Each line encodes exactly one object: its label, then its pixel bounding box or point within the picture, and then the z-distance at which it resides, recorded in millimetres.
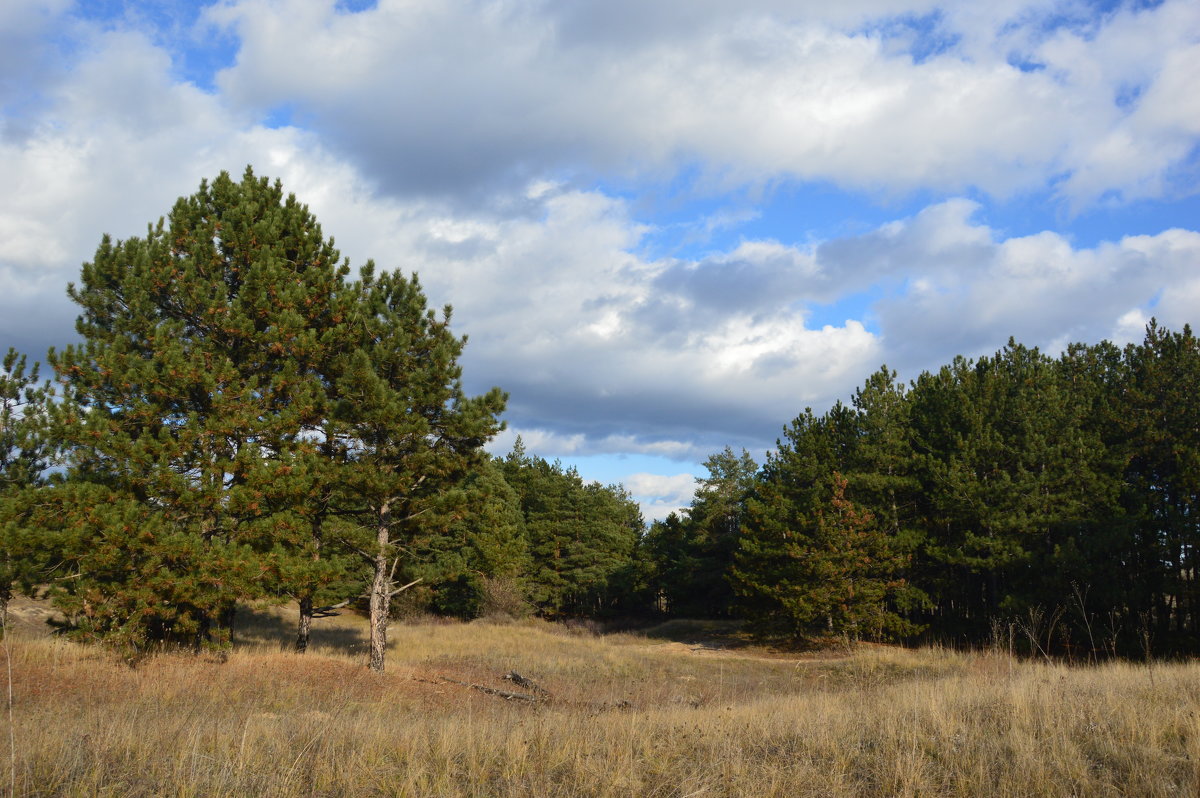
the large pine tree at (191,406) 12922
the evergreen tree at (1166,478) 23062
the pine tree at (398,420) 16578
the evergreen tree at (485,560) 40344
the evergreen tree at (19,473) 12242
